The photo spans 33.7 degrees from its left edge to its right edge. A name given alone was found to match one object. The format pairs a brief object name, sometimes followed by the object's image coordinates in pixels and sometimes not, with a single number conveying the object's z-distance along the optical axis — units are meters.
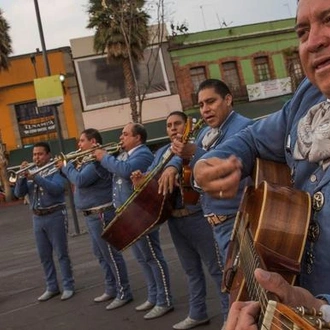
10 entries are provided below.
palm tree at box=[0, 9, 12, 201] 28.47
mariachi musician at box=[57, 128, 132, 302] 6.05
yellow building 29.03
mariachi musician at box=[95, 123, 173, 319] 5.43
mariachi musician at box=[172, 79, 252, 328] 3.68
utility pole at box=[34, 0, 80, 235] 12.11
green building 29.48
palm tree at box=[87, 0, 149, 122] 24.67
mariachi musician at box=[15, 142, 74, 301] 6.80
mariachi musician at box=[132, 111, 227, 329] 4.46
